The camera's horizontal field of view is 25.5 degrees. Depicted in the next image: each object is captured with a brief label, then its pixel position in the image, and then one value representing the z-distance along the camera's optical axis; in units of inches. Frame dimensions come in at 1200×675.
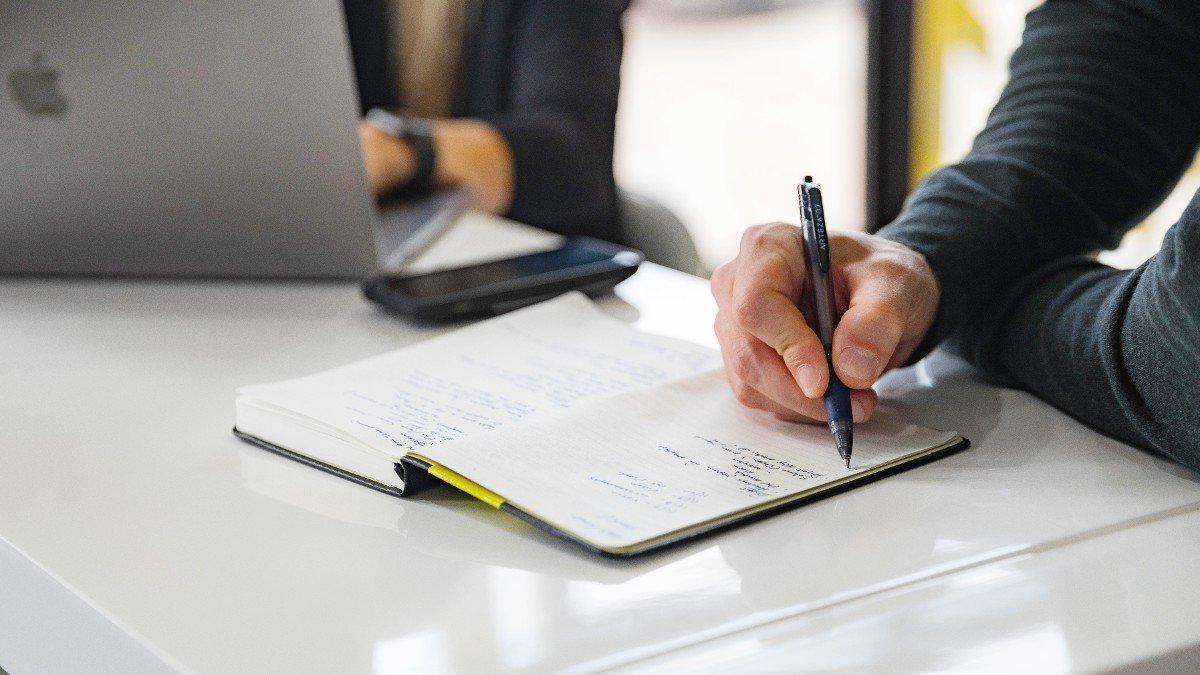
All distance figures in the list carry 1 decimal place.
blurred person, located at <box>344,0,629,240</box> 91.4
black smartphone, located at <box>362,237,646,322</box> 68.4
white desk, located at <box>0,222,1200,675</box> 48.5
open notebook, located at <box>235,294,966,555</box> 56.8
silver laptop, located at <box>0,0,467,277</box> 69.9
